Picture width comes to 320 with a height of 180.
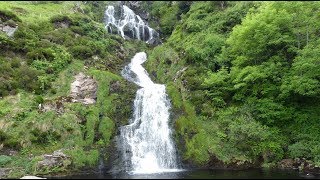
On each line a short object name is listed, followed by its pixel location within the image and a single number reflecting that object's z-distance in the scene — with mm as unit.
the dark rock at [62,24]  34225
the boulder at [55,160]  17693
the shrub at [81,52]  29566
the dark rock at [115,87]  25304
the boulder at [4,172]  16445
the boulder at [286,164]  19007
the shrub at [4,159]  17456
